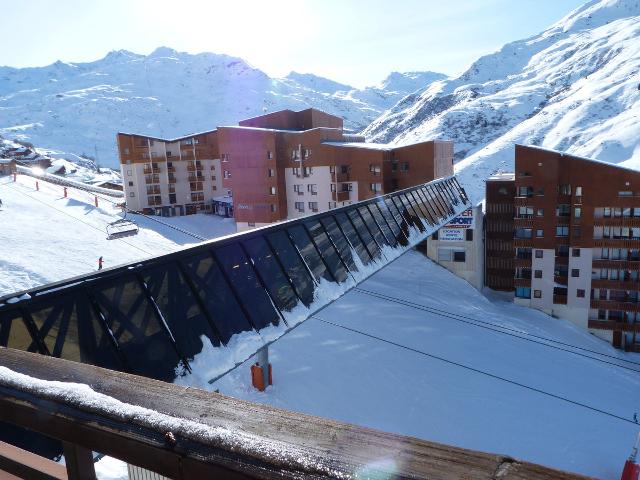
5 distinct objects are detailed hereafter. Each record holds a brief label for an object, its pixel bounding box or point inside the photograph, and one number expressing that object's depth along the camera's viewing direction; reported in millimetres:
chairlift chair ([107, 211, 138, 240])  38125
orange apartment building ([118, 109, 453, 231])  43938
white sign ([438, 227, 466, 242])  40156
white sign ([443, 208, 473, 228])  39594
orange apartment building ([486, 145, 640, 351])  35625
